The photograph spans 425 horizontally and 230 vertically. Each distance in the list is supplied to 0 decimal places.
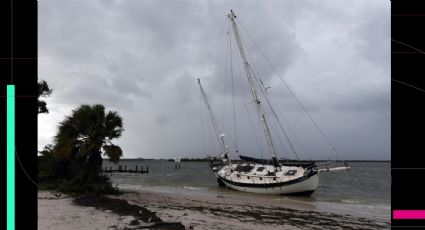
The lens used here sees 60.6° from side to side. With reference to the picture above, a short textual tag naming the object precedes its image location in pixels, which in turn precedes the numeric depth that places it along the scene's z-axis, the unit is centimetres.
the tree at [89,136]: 2927
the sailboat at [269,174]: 3659
